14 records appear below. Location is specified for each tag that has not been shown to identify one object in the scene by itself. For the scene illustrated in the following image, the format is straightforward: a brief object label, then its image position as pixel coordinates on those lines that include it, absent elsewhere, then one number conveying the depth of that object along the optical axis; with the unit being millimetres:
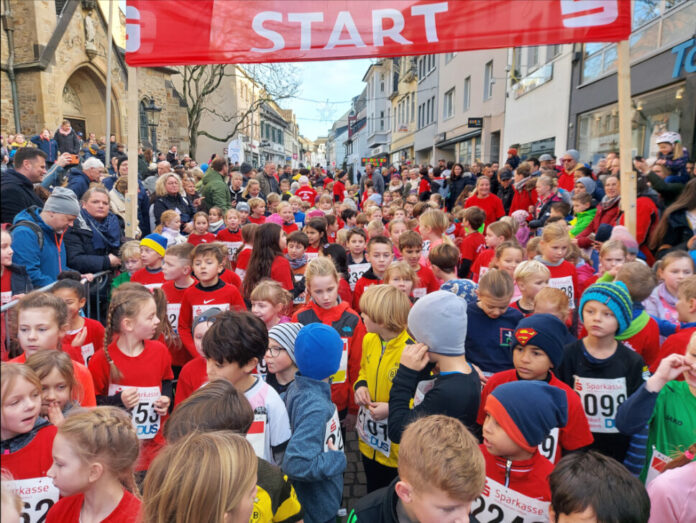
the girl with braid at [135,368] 2906
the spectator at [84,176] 6699
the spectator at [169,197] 7156
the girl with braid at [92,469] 1706
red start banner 4613
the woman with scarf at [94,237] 4641
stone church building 18062
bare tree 25625
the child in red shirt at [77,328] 3035
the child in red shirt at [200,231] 6467
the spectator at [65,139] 13609
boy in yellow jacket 2820
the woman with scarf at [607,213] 5848
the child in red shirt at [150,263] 4648
